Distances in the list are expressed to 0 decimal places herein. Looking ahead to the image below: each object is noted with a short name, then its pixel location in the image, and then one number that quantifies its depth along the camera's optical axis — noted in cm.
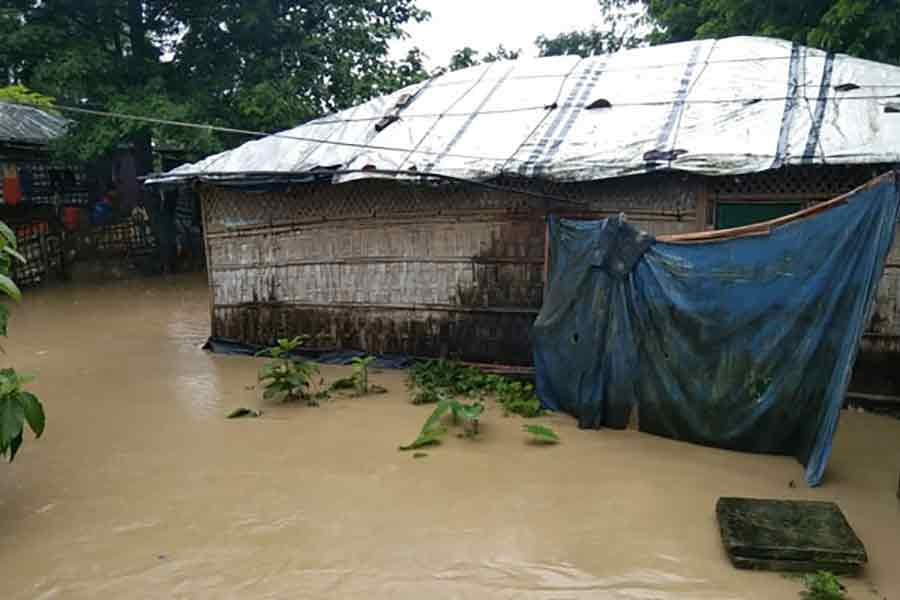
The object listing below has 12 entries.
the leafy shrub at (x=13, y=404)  378
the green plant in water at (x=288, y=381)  657
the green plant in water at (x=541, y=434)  529
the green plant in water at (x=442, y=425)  539
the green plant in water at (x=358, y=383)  686
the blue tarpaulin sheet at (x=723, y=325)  449
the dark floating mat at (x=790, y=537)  345
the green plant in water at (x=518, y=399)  602
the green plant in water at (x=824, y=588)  318
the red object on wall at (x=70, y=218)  1603
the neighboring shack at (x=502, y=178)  621
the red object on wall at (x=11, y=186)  1452
